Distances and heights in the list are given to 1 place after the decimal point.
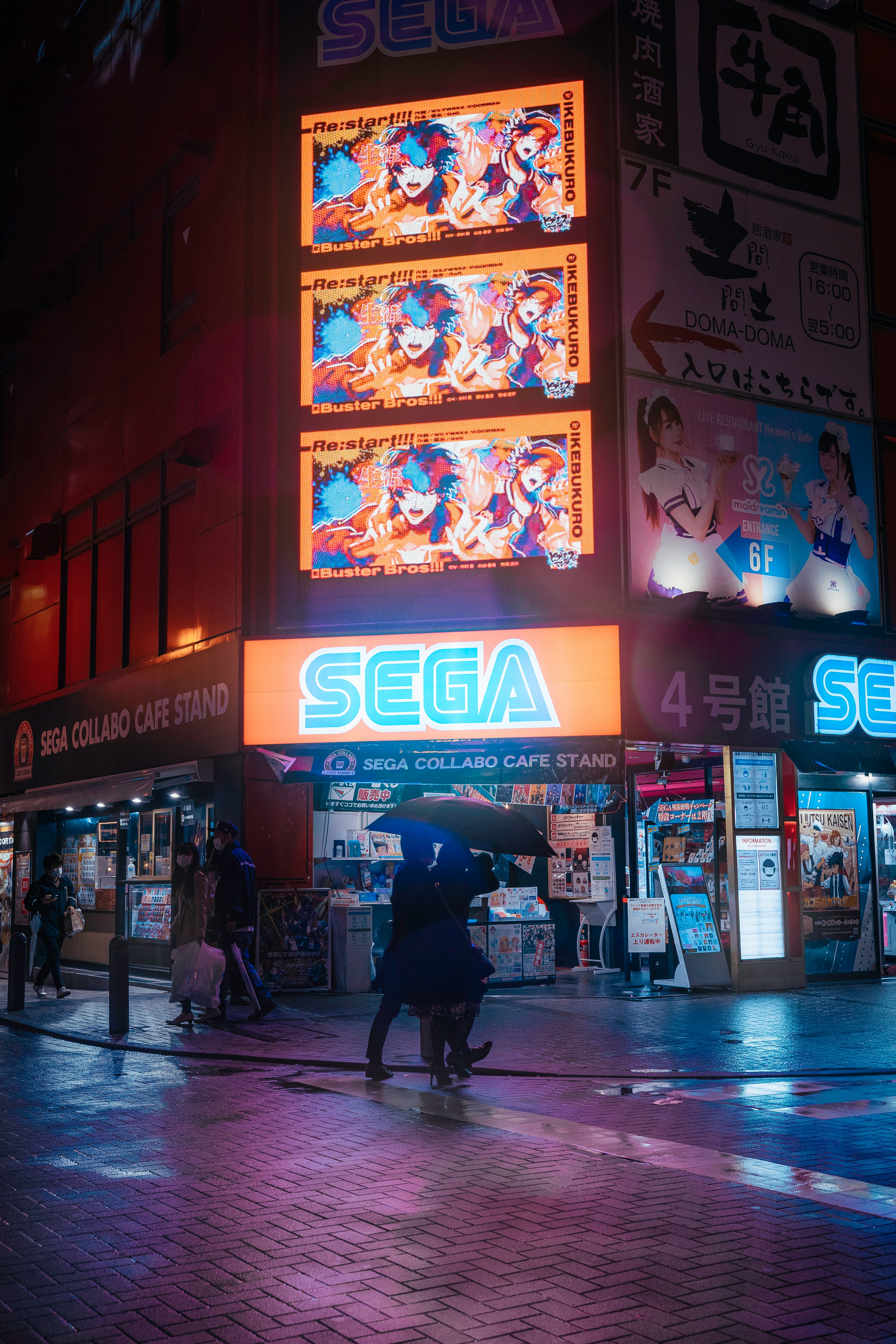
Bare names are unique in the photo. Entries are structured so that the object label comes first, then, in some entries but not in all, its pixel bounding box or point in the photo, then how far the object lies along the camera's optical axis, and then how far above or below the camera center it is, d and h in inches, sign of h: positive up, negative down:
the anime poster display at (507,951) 668.7 -57.4
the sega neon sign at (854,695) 698.2 +83.5
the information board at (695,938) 635.5 -48.4
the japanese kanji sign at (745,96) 678.5 +426.0
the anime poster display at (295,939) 625.6 -46.9
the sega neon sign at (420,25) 687.7 +458.3
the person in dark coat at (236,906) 538.9 -25.7
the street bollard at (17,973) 588.4 -58.8
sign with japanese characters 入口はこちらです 665.0 +306.5
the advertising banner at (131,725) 685.3 +80.0
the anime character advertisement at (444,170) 674.2 +372.9
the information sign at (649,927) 637.3 -43.2
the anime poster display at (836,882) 694.5 -23.1
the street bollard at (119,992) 514.6 -59.6
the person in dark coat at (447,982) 392.5 -43.3
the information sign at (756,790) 665.0 +28.4
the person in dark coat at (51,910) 675.4 -33.5
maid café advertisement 653.3 +186.3
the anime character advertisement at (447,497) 652.7 +185.7
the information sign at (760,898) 653.9 -29.8
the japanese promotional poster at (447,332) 663.8 +278.6
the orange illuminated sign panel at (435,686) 636.1 +82.8
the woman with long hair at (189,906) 541.0 -26.5
